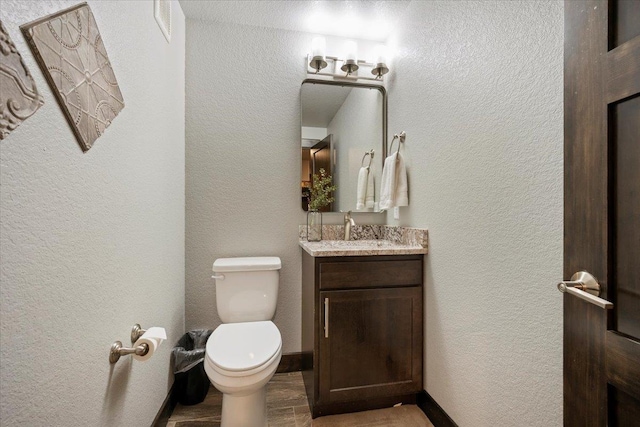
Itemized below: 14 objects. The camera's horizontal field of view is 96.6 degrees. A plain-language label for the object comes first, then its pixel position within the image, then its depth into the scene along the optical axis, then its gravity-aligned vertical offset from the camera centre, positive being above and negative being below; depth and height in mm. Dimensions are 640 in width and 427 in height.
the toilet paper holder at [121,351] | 950 -476
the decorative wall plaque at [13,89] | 556 +253
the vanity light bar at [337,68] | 2107 +1072
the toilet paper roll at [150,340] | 991 -460
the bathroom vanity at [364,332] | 1551 -665
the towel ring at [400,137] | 1909 +518
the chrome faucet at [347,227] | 2107 -111
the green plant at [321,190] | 2131 +166
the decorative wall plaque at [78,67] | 671 +387
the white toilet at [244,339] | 1270 -668
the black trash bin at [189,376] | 1647 -959
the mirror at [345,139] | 2123 +550
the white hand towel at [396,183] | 1849 +192
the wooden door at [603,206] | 590 +17
